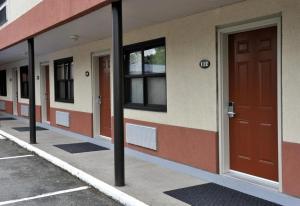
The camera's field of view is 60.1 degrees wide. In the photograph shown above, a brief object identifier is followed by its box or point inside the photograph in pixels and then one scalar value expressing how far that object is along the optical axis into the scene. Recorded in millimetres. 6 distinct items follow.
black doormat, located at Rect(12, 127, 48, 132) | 8900
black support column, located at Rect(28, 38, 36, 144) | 6784
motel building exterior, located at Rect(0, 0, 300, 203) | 3325
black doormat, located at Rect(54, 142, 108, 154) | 6163
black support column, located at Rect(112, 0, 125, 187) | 3902
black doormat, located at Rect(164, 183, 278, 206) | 3428
